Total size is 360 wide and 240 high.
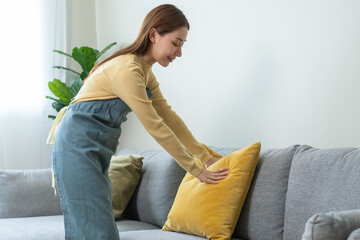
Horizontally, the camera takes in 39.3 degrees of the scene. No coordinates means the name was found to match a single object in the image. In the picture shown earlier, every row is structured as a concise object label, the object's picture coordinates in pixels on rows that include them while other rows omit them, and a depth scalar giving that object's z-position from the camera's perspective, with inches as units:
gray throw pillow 43.6
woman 65.7
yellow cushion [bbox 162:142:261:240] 76.4
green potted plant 143.1
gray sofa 62.8
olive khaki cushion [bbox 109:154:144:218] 104.3
